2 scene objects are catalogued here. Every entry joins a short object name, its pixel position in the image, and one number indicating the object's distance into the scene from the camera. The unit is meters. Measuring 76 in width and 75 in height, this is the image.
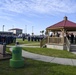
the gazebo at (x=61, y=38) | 9.58
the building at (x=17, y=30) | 63.24
